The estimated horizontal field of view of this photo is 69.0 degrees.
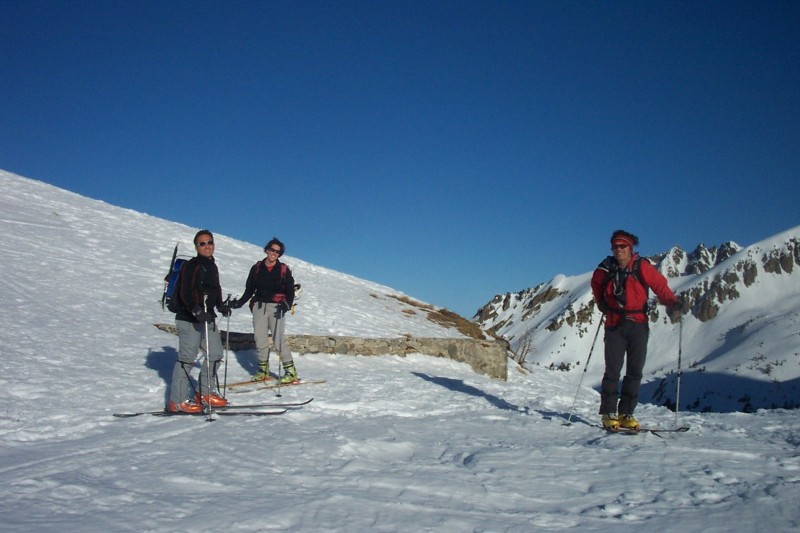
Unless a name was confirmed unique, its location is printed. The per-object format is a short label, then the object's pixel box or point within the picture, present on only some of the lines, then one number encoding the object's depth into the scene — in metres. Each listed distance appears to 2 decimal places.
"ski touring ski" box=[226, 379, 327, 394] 9.58
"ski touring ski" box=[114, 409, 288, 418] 7.21
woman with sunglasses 9.95
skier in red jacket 7.07
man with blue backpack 7.39
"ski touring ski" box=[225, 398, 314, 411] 7.88
